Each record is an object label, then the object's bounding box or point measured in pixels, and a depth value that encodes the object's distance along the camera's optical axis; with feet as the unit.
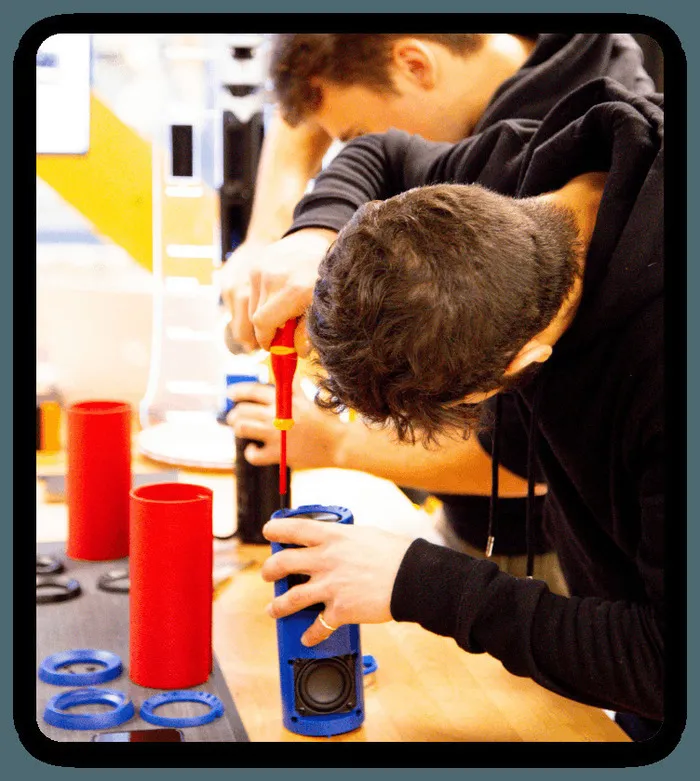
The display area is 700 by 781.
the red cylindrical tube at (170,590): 5.28
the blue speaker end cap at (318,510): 5.16
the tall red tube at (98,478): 6.03
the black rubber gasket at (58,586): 5.84
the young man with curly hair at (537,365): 4.69
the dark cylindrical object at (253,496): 6.09
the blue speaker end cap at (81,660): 5.35
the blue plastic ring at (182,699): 5.18
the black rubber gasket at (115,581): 5.93
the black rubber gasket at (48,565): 6.04
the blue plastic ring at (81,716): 5.18
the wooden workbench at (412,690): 5.22
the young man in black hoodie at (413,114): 5.62
